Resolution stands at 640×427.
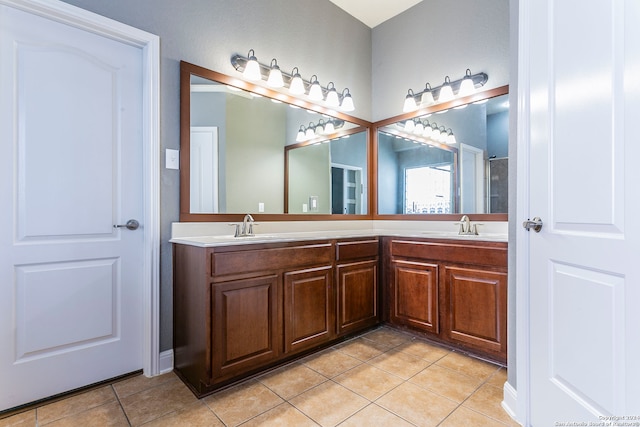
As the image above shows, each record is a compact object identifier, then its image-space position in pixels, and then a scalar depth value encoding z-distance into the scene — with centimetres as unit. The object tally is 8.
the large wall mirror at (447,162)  252
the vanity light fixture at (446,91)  261
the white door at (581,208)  100
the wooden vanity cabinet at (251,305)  174
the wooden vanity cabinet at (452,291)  206
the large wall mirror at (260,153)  215
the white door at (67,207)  162
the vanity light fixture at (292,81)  236
